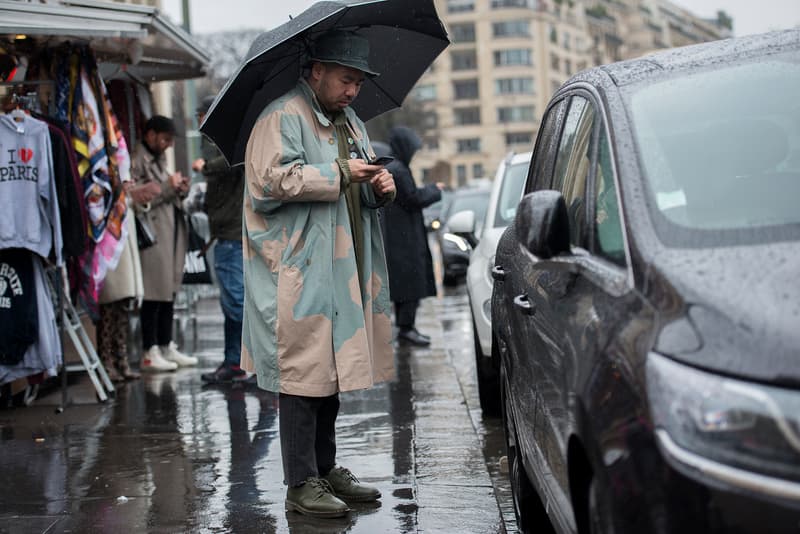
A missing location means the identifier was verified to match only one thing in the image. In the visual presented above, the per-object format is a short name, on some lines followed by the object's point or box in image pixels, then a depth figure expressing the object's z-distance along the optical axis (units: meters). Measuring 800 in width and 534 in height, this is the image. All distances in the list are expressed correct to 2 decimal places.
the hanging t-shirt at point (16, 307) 7.81
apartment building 127.38
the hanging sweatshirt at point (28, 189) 7.64
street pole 16.97
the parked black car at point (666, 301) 2.48
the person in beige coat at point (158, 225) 9.80
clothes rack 8.11
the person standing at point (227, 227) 9.12
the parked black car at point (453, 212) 19.73
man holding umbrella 5.10
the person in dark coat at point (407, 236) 11.18
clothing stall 7.68
